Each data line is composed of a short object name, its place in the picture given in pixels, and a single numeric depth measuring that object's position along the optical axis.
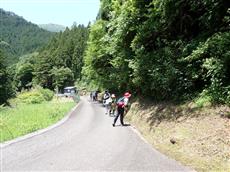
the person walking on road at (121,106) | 10.44
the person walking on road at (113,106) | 14.51
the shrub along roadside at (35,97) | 32.41
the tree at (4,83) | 38.30
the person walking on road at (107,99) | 15.36
